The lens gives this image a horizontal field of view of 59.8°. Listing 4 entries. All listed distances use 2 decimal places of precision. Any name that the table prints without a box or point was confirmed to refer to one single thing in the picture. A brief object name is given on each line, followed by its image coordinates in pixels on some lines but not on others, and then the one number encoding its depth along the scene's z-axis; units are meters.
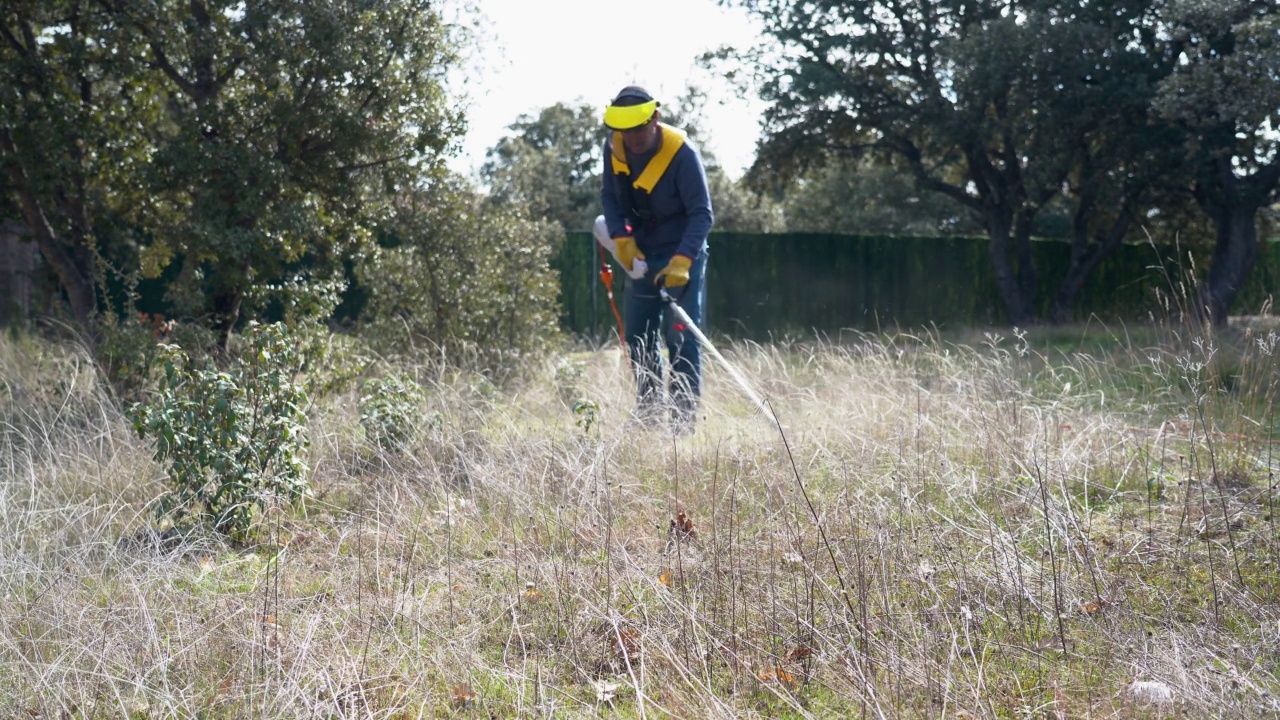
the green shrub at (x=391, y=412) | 4.50
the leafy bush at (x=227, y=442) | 3.57
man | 5.38
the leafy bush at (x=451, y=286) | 7.75
